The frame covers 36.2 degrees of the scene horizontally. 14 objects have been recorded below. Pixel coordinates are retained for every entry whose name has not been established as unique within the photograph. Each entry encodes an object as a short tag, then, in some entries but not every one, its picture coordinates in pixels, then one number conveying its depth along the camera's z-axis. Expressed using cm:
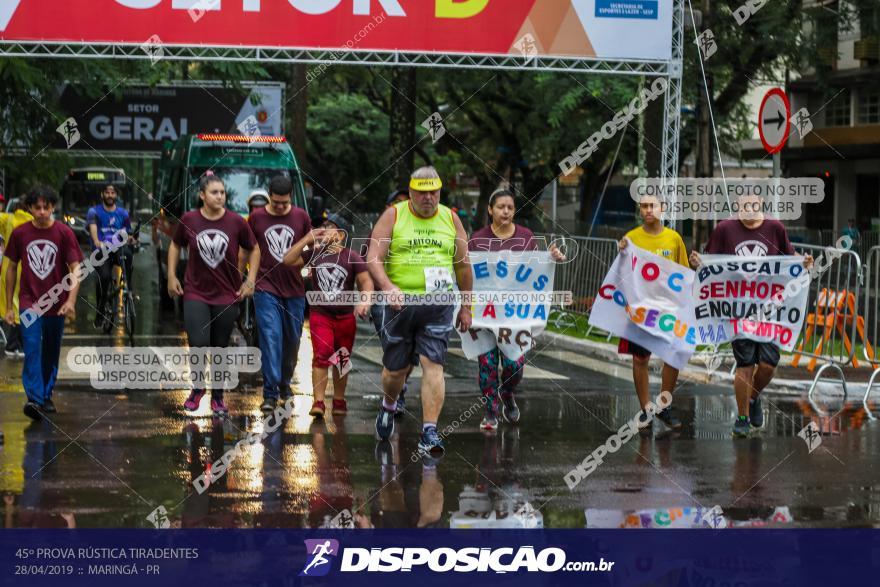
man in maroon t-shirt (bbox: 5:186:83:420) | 1095
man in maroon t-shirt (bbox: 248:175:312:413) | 1155
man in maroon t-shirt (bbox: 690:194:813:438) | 1091
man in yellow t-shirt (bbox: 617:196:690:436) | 1130
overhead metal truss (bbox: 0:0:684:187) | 1652
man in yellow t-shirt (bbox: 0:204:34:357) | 1538
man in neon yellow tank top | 969
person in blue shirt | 1822
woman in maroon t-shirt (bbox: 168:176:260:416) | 1117
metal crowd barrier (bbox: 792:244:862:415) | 1366
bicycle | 1730
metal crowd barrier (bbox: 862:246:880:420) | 1335
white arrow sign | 1453
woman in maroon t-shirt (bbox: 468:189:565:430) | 1112
